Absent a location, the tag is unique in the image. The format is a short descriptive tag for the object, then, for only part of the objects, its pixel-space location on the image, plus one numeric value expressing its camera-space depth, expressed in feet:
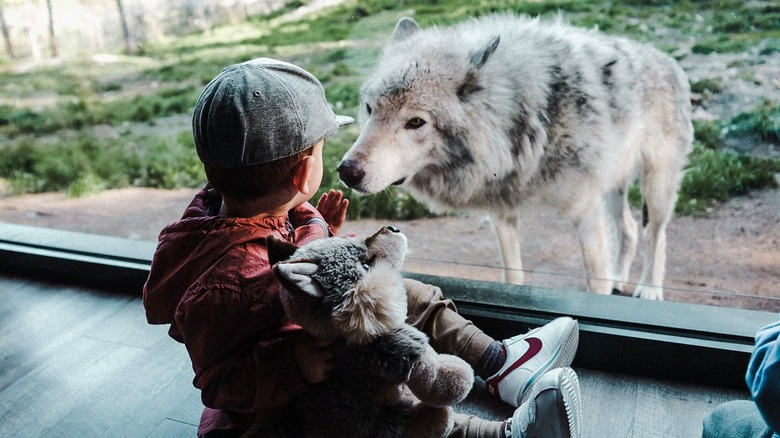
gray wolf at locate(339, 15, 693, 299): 5.44
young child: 3.41
